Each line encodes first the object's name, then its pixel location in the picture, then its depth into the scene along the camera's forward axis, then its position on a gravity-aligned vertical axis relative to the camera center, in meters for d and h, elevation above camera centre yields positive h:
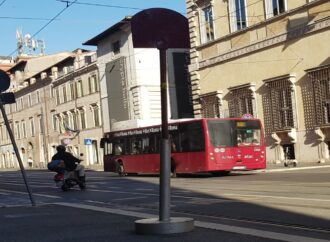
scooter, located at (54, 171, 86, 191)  19.78 -0.85
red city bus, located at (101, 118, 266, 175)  24.89 -0.11
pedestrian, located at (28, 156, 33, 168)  78.30 -0.66
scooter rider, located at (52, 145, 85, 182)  20.03 -0.15
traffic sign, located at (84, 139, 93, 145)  54.94 +1.03
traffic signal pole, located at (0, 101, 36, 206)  12.90 +0.39
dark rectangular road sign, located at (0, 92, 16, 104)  13.28 +1.34
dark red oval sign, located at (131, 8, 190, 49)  7.86 +1.55
